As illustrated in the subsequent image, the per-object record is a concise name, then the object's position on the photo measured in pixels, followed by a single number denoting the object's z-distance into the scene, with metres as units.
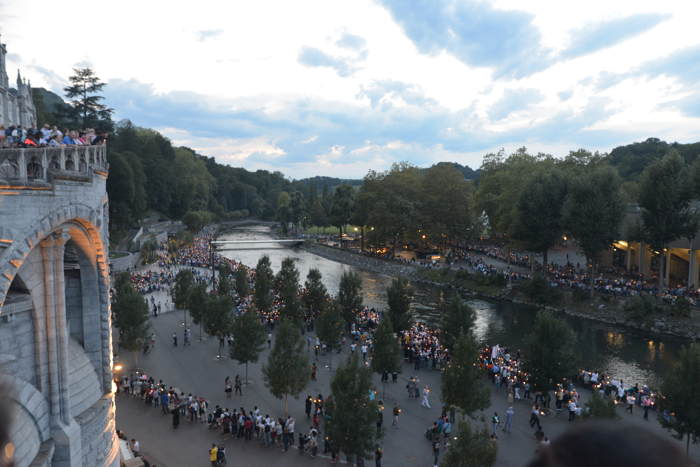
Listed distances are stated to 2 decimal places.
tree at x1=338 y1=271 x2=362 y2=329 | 33.47
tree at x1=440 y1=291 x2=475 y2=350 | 26.77
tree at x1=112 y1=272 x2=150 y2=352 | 26.05
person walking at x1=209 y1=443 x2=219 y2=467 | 16.69
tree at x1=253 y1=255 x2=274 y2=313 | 36.56
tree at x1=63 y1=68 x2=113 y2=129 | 60.31
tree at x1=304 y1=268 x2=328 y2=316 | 36.12
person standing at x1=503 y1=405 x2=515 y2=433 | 19.83
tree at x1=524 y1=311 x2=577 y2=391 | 21.30
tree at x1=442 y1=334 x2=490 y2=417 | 19.01
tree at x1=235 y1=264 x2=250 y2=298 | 41.00
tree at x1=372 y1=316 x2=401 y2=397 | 23.47
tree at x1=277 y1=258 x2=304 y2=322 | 33.94
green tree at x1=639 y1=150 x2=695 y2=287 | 36.91
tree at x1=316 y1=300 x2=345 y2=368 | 27.95
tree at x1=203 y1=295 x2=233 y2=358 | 28.80
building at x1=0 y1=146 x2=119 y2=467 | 10.33
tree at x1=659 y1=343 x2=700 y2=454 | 16.58
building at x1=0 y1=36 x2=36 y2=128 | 16.00
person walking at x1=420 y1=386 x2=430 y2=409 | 22.11
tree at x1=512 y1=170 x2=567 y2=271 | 45.34
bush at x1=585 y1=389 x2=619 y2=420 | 16.00
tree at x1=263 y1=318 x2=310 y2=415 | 20.17
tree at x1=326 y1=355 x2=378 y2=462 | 16.14
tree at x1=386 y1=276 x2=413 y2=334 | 30.84
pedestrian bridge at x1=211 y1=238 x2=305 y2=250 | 84.50
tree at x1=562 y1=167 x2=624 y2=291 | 39.78
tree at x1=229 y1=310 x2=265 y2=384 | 24.06
